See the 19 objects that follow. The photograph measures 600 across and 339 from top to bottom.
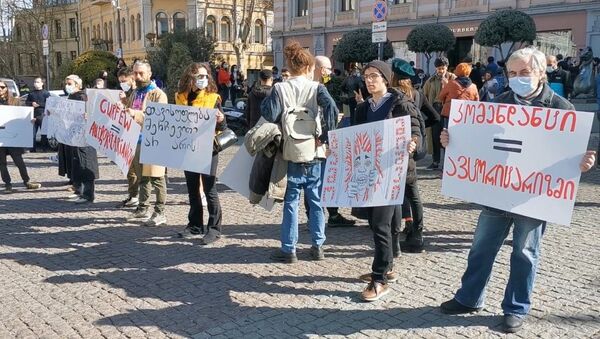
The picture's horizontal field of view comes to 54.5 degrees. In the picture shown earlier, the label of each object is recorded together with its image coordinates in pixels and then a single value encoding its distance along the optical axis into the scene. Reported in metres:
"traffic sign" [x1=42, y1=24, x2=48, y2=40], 22.16
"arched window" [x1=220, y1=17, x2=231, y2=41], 50.57
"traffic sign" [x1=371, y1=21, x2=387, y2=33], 12.24
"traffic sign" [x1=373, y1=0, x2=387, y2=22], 12.47
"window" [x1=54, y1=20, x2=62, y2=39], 66.75
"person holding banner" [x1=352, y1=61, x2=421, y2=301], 4.56
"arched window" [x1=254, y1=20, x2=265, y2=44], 52.72
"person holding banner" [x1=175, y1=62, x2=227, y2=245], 6.31
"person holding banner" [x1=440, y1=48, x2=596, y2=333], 3.87
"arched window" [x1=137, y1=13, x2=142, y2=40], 51.49
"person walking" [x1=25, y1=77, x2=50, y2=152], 13.63
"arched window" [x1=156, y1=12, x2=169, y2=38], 50.53
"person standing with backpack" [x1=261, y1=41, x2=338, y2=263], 5.28
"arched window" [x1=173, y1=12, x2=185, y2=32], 49.75
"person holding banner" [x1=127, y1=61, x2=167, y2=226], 6.98
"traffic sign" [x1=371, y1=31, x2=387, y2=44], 12.34
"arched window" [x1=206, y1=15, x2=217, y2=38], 49.75
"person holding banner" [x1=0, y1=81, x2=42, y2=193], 9.55
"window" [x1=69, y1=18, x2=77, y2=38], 66.06
